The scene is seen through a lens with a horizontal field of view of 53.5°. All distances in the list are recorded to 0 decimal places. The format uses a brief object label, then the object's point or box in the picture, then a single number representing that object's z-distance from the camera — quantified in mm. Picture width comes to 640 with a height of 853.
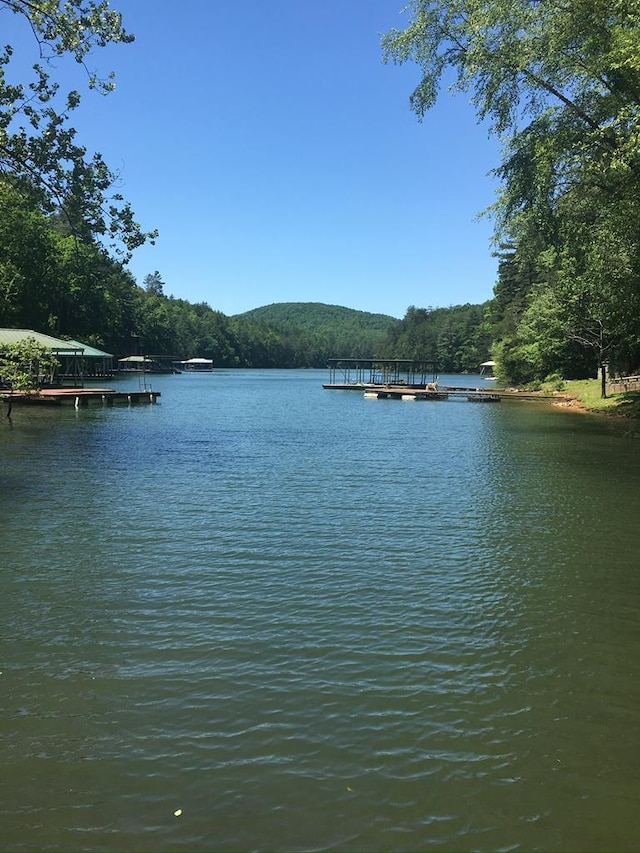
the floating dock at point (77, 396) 42169
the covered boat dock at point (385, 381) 75875
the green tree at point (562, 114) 19547
